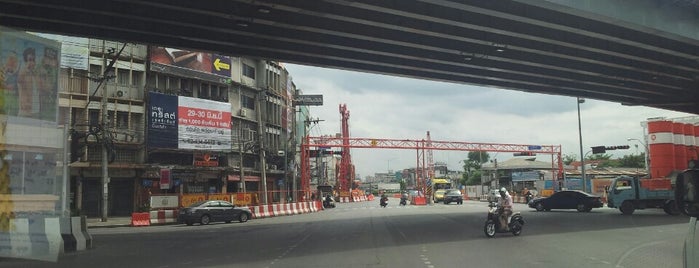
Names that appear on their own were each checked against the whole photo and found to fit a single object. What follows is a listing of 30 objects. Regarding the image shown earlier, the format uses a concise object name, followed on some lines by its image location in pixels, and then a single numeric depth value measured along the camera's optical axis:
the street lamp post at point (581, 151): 48.90
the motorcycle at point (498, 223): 18.33
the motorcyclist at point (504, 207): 18.44
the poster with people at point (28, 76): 12.70
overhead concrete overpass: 17.92
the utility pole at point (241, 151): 45.56
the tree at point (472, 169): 137.32
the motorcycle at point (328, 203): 59.12
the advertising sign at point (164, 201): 34.46
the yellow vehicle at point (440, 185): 81.62
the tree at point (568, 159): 135.75
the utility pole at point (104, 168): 32.38
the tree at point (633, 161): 109.75
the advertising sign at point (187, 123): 42.50
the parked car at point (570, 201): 35.59
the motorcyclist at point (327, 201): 59.12
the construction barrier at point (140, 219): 31.95
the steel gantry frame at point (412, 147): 69.94
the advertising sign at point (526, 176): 82.97
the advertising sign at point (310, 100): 82.16
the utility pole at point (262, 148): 45.38
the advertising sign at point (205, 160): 45.97
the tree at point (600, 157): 130.38
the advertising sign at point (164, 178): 34.34
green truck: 30.69
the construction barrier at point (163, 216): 32.91
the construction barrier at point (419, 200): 66.84
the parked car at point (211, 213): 31.31
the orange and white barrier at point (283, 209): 38.13
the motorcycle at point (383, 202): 57.42
